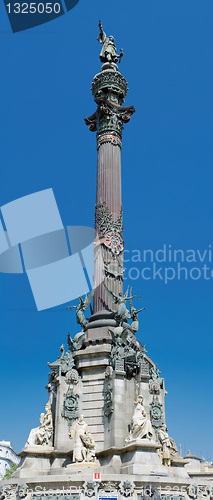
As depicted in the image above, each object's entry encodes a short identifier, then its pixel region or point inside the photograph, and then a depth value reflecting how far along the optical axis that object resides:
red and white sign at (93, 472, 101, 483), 17.23
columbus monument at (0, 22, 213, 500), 19.25
